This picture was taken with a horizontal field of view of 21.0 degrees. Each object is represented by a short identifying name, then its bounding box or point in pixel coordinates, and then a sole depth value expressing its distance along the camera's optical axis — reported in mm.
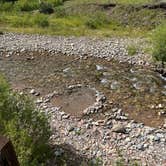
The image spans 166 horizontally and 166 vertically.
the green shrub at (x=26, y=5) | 40625
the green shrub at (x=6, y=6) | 39125
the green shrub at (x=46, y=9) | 37956
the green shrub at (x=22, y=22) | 31328
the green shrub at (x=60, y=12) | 35488
